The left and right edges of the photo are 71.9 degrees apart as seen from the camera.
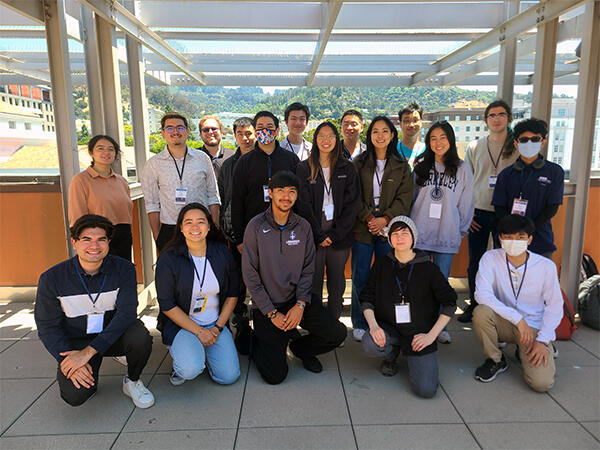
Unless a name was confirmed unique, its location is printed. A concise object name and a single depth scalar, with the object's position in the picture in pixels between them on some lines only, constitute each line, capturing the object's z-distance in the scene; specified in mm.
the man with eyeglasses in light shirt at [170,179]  3541
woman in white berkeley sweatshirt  3369
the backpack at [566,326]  3570
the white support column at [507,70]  4648
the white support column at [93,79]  3816
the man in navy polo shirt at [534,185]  3373
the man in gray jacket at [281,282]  2959
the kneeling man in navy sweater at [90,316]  2574
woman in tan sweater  3172
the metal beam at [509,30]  3637
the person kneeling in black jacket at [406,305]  2871
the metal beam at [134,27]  3537
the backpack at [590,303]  3828
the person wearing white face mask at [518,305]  2857
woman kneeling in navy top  2891
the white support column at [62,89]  3002
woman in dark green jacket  3373
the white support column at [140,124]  4547
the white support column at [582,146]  3711
